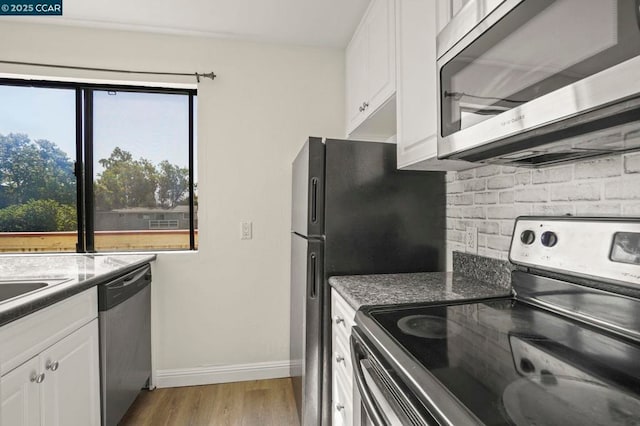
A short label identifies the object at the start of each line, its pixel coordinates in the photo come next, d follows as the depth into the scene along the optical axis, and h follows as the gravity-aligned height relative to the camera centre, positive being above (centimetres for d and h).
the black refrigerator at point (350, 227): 153 -8
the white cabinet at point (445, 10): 103 +67
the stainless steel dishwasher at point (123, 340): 153 -72
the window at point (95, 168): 220 +31
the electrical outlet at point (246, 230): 231 -14
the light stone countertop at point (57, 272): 105 -30
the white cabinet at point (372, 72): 156 +80
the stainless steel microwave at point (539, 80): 54 +28
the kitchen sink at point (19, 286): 137 -33
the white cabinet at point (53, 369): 102 -59
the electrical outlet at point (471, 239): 143 -13
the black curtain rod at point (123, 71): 206 +96
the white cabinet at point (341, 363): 117 -61
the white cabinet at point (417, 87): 117 +50
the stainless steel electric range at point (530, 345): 53 -32
